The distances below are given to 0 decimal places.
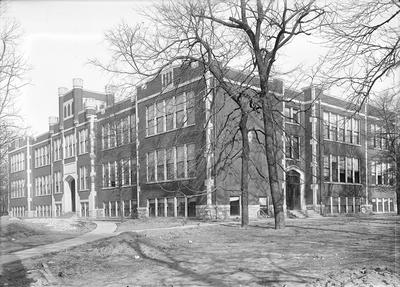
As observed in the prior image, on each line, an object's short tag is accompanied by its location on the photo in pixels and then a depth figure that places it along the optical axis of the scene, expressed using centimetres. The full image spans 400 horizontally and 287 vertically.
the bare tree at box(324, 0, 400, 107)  1185
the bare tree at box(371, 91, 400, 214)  2660
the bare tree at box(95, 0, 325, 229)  1742
